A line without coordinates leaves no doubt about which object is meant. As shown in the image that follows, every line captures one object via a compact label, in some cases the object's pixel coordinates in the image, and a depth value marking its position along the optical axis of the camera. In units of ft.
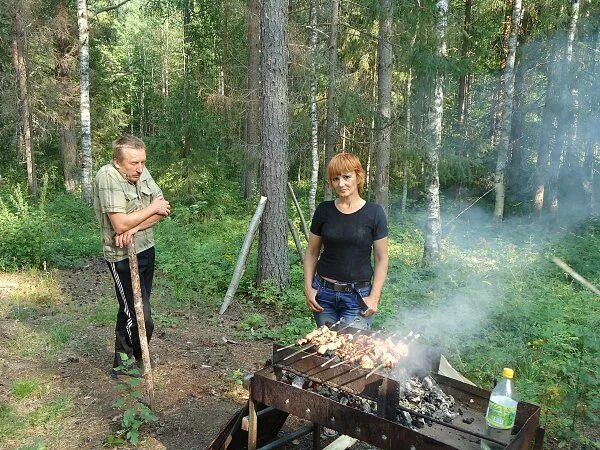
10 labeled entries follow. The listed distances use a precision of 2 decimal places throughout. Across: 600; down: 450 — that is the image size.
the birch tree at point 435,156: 33.12
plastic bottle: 8.11
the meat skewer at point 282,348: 10.25
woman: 11.62
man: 13.33
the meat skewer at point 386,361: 9.56
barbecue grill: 8.27
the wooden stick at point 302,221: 28.55
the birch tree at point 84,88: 46.59
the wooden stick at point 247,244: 23.62
